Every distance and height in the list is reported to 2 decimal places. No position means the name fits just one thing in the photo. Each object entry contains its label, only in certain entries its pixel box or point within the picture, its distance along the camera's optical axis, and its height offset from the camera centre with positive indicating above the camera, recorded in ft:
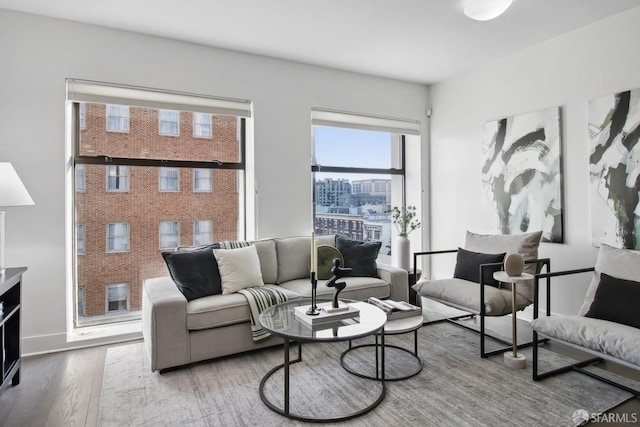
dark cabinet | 7.76 -2.34
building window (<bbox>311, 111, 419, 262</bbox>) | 14.03 +1.39
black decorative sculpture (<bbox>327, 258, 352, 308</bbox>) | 7.75 -1.29
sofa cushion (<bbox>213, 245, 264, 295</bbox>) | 9.86 -1.50
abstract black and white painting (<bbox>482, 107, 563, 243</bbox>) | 11.25 +1.13
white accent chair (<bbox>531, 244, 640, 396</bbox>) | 6.56 -2.12
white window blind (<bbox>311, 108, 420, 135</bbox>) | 13.50 +3.34
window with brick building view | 10.74 +0.43
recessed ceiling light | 8.18 +4.39
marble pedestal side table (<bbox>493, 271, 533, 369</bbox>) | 8.39 -2.88
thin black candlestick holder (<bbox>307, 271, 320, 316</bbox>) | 7.66 -1.90
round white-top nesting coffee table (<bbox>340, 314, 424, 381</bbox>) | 7.80 -3.44
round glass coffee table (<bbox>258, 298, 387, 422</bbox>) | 6.67 -2.18
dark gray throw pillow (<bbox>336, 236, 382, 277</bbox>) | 11.68 -1.38
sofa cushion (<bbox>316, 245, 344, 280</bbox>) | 11.38 -1.45
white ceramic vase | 13.94 -1.53
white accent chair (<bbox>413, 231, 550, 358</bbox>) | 9.15 -1.99
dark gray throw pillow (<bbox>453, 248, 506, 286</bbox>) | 9.99 -1.52
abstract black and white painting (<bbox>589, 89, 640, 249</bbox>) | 9.47 +1.04
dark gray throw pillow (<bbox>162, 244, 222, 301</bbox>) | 9.41 -1.51
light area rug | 6.61 -3.52
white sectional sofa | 8.36 -2.39
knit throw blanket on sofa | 9.23 -2.18
